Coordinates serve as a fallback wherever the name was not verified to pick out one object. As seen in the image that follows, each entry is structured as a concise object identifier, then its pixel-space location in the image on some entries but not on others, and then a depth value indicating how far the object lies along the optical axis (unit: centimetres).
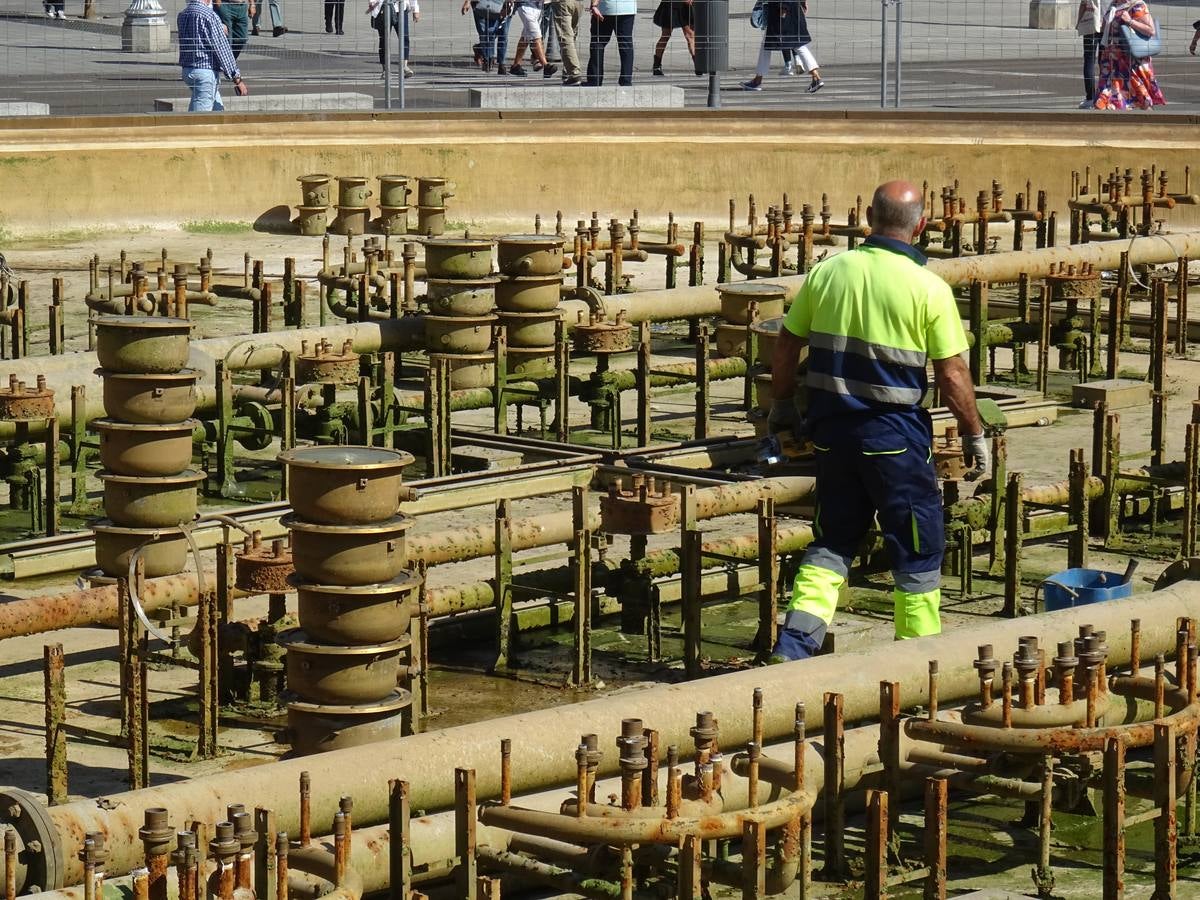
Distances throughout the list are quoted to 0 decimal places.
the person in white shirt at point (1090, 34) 3002
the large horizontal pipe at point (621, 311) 1477
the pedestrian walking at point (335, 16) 3719
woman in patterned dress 2831
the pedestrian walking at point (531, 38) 3191
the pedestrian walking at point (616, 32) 2931
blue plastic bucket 1084
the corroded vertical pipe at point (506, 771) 777
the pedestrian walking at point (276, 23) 3819
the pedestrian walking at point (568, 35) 3020
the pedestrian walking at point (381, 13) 3017
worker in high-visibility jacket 977
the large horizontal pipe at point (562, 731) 777
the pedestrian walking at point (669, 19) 3172
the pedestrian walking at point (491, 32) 3319
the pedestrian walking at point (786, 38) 3131
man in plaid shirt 2623
